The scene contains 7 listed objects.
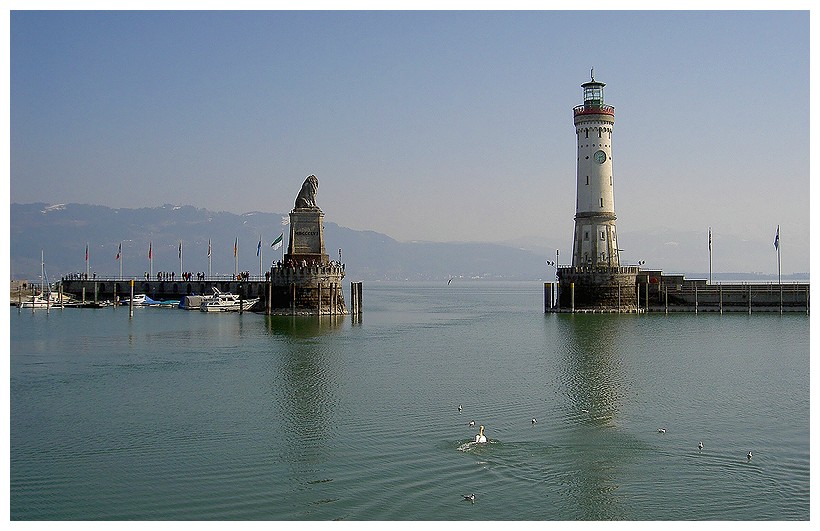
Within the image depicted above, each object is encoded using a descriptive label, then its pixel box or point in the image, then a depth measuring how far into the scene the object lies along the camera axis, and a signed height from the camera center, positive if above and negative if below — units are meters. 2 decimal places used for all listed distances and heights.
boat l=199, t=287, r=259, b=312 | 92.58 -1.68
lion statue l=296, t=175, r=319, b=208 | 79.00 +7.86
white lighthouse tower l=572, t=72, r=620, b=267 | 84.12 +9.31
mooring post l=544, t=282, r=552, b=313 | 92.74 -1.08
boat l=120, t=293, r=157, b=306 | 100.56 -1.45
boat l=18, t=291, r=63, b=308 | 96.60 -1.44
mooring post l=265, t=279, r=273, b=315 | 79.46 -1.16
